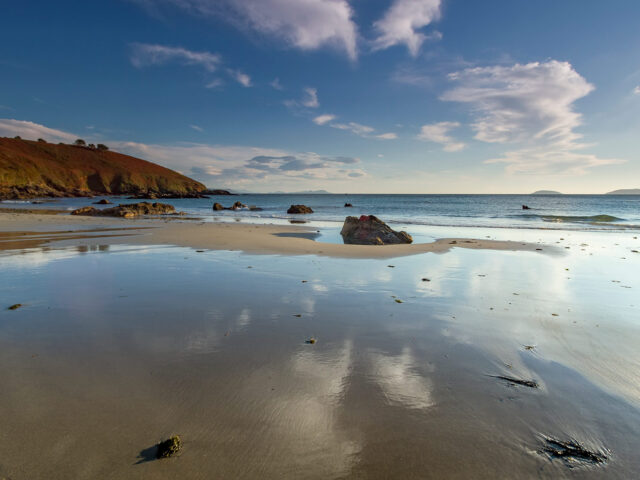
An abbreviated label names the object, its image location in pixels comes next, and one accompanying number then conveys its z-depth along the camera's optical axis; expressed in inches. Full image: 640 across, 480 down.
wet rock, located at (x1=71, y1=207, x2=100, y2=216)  977.6
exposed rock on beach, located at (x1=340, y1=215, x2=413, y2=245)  485.1
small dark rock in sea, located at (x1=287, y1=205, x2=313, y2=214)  1428.4
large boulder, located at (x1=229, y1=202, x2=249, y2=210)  1729.2
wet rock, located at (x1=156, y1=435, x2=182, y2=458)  75.3
